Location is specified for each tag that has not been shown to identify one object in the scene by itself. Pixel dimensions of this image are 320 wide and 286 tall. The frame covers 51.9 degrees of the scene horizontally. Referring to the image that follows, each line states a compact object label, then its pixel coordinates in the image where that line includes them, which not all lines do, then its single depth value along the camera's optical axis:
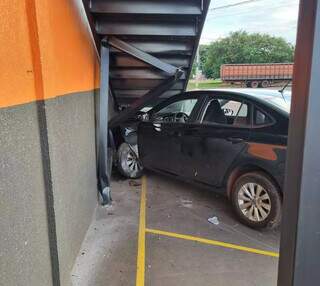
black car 3.87
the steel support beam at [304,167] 1.28
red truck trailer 28.30
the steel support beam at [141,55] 5.22
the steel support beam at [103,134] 4.78
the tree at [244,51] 40.16
